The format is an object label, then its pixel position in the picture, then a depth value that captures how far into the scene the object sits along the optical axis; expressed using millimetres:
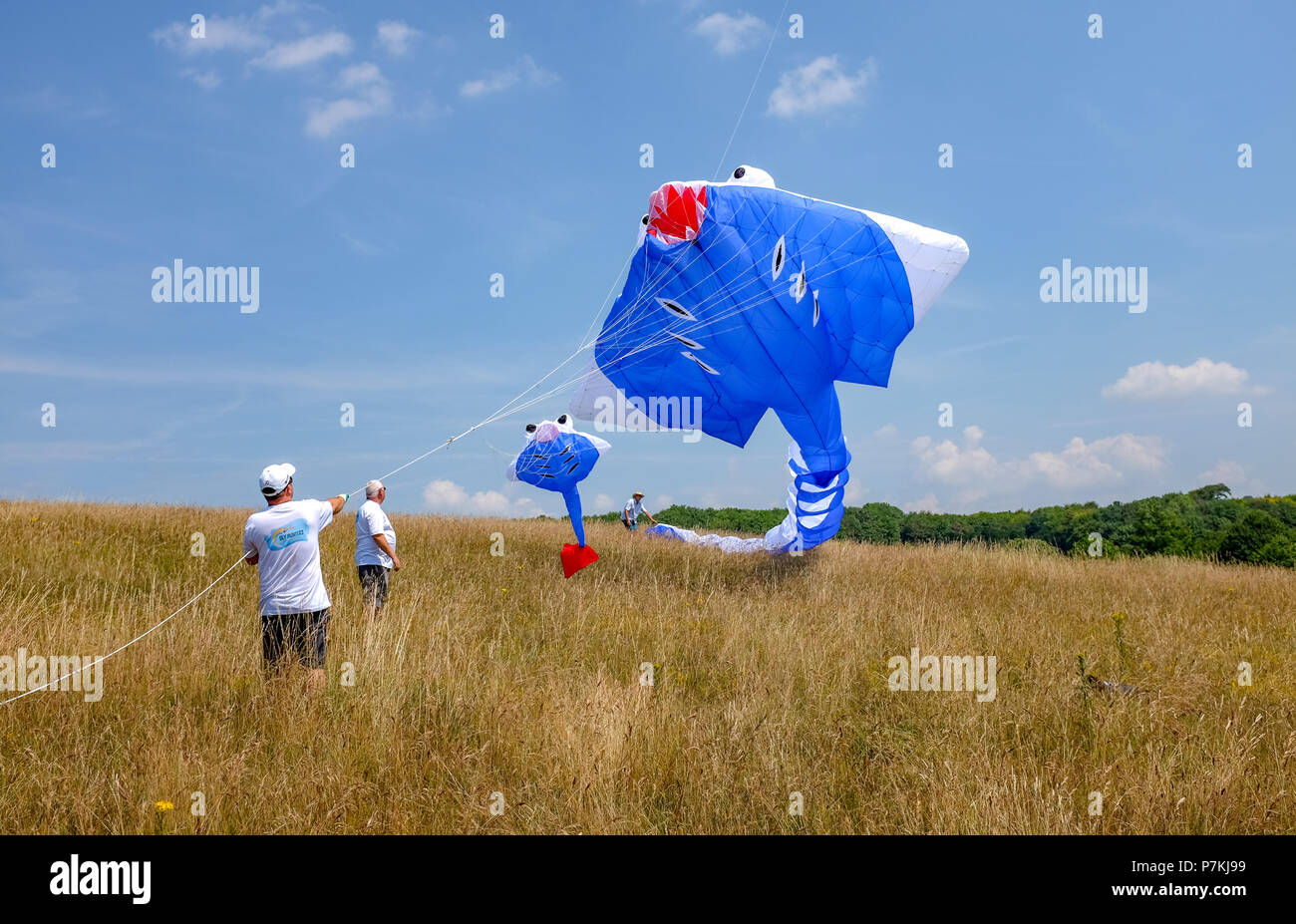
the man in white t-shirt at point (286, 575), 5293
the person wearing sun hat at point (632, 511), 19016
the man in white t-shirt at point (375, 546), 7644
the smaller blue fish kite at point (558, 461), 11614
